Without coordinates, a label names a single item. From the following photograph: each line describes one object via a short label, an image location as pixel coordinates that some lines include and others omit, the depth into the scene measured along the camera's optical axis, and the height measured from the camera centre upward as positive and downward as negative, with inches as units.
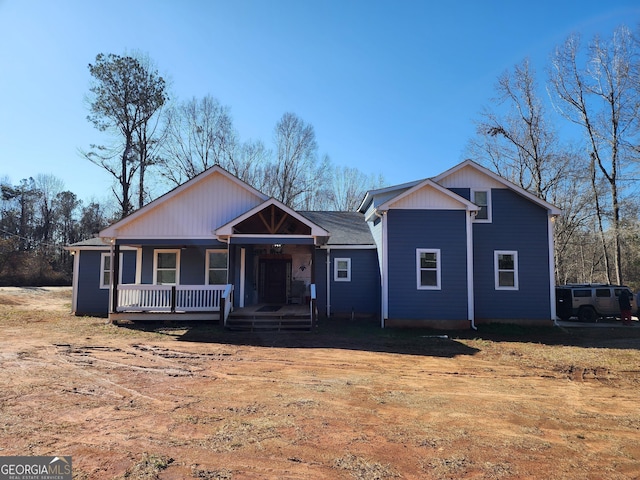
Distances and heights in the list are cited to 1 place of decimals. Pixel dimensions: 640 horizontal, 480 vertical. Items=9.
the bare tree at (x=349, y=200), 1501.0 +286.3
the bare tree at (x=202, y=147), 1225.4 +408.3
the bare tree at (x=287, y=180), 1348.4 +321.1
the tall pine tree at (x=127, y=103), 1076.5 +474.3
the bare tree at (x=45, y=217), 1877.5 +263.6
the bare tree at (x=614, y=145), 911.0 +320.9
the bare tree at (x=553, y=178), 1053.8 +269.4
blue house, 533.0 +25.1
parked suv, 661.9 -44.8
